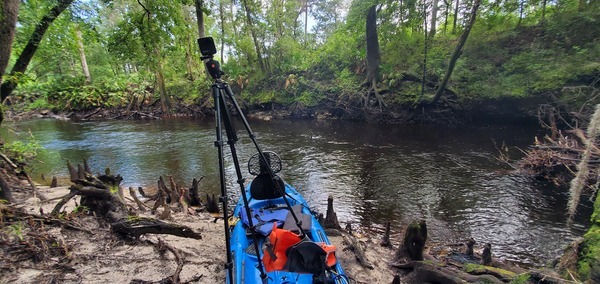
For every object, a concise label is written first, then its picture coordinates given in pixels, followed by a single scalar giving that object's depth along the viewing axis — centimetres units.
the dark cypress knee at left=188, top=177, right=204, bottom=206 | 730
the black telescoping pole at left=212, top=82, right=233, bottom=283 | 240
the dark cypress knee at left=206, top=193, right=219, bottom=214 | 698
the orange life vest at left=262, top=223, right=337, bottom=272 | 261
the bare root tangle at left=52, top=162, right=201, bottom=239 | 377
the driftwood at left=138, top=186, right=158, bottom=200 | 710
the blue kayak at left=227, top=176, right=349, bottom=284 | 285
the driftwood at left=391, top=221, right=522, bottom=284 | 342
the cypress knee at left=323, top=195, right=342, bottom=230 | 554
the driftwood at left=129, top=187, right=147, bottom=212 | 594
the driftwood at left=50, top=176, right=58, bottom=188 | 770
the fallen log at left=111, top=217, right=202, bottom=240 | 374
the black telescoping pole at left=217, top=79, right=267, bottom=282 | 266
